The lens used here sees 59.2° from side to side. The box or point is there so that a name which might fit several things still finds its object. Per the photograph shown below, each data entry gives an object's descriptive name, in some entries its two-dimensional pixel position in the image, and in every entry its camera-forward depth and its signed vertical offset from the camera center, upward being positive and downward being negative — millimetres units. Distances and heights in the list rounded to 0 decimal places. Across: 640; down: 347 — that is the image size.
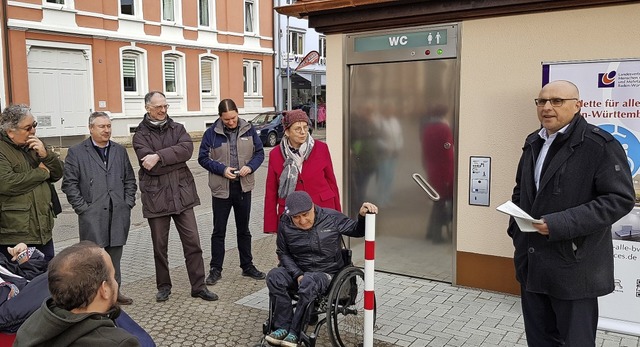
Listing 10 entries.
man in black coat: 2982 -542
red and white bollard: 3629 -1098
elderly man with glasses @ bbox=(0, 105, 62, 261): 4492 -546
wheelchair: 3908 -1447
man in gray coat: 4910 -639
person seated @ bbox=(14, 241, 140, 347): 2088 -743
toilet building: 4859 +56
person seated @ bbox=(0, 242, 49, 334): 2975 -1001
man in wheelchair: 3975 -1091
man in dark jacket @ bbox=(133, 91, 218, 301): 5293 -720
